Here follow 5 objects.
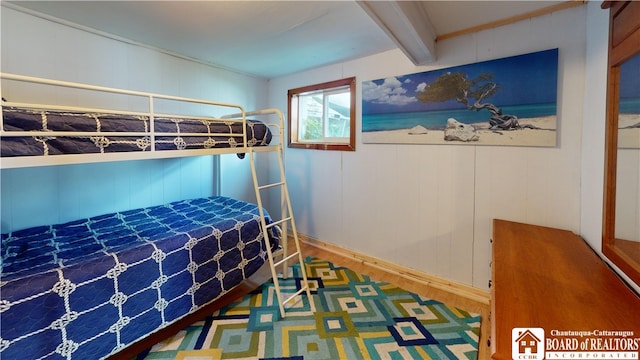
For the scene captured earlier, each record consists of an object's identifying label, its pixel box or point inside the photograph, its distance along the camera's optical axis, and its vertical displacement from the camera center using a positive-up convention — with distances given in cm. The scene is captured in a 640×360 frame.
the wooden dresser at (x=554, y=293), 89 -49
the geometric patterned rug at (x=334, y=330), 171 -114
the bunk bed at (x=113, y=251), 124 -50
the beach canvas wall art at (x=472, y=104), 192 +56
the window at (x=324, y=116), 308 +70
